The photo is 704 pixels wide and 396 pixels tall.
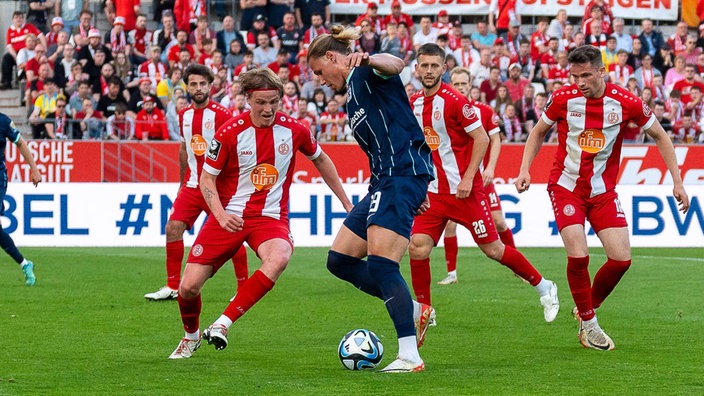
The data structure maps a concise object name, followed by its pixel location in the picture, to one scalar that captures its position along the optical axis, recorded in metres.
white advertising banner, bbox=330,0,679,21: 27.11
